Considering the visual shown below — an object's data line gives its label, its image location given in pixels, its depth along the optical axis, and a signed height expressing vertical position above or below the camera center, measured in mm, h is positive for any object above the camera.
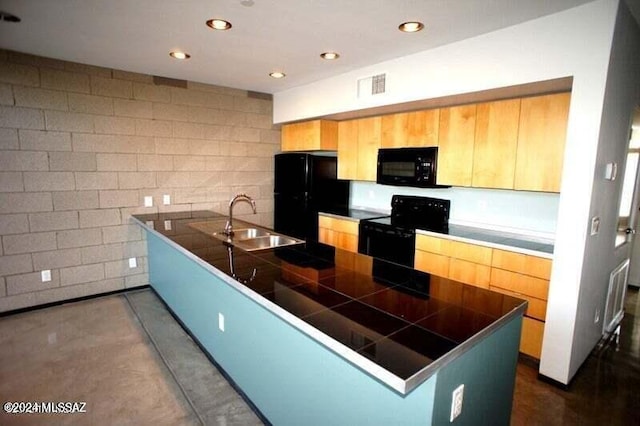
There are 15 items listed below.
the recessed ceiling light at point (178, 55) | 2988 +1076
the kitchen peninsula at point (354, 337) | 1124 -575
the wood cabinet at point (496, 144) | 2727 +303
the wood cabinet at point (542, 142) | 2461 +299
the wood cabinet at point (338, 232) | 3957 -694
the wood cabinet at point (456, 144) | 3016 +321
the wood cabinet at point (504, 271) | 2488 -757
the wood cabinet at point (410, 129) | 3282 +506
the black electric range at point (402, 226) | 3375 -505
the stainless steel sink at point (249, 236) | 2894 -558
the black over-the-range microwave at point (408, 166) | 3326 +122
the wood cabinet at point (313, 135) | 4168 +521
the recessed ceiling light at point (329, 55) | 2937 +1078
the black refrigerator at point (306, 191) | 4336 -210
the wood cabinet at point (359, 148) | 3873 +352
